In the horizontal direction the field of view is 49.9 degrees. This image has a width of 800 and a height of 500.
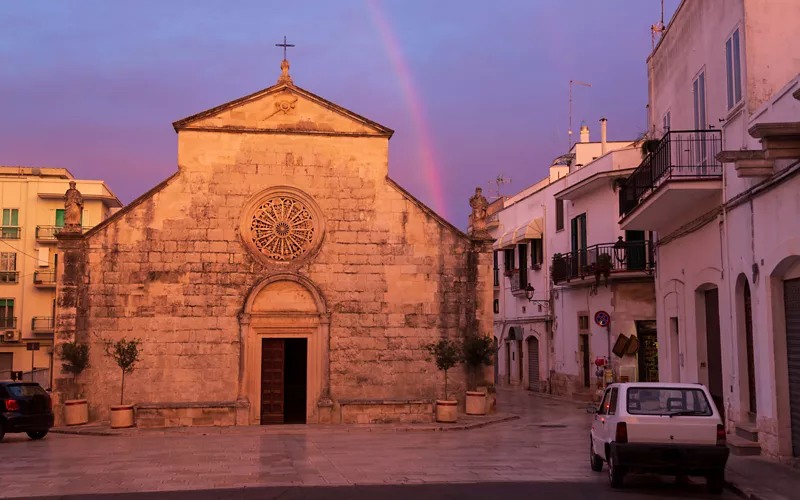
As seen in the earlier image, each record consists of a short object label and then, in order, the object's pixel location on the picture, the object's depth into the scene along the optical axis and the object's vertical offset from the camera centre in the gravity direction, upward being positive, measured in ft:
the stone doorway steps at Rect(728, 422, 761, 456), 47.88 -5.83
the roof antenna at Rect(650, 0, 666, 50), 77.66 +27.79
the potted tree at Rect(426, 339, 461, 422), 74.02 -2.00
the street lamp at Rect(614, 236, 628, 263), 95.10 +9.47
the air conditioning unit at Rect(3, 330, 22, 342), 154.30 +0.19
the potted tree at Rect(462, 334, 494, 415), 79.15 -1.96
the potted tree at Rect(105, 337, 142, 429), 70.49 -1.95
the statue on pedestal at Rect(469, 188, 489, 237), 82.17 +12.03
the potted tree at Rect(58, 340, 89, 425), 73.00 -2.75
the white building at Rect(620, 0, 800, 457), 44.37 +7.84
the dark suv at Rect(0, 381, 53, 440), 63.87 -5.43
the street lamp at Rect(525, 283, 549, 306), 115.73 +6.37
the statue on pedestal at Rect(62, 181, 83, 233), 76.64 +11.36
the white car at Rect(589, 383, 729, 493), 35.63 -4.05
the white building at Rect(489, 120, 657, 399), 96.12 +7.68
